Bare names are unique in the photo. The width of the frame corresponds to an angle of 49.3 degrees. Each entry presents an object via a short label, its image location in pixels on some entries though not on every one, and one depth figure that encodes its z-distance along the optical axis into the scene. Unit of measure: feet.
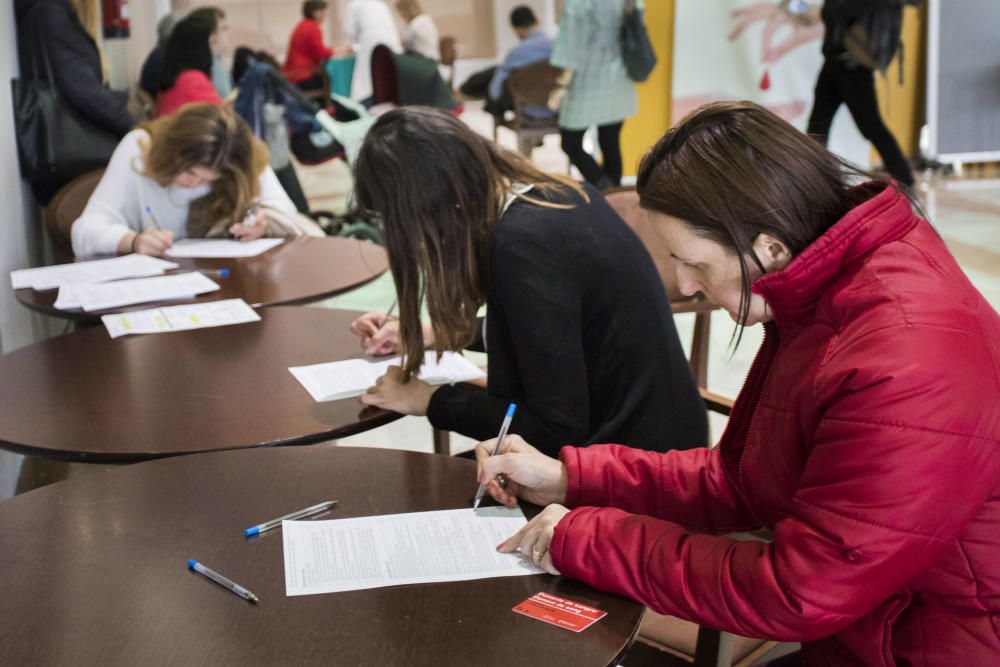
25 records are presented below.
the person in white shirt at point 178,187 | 10.75
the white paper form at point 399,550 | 4.09
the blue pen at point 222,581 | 3.95
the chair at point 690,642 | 4.80
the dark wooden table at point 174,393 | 5.71
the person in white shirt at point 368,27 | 24.68
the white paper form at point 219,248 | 10.62
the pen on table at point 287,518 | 4.46
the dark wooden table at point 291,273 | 8.86
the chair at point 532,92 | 24.47
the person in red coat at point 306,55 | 27.86
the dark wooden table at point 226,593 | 3.61
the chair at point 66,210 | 12.58
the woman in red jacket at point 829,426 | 3.33
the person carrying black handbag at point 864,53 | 20.89
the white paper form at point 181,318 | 8.02
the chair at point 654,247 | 8.90
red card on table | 3.74
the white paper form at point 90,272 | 9.52
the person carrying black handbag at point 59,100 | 13.33
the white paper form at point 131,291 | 8.74
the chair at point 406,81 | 21.56
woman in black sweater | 5.70
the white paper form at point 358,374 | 6.46
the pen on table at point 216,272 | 9.67
